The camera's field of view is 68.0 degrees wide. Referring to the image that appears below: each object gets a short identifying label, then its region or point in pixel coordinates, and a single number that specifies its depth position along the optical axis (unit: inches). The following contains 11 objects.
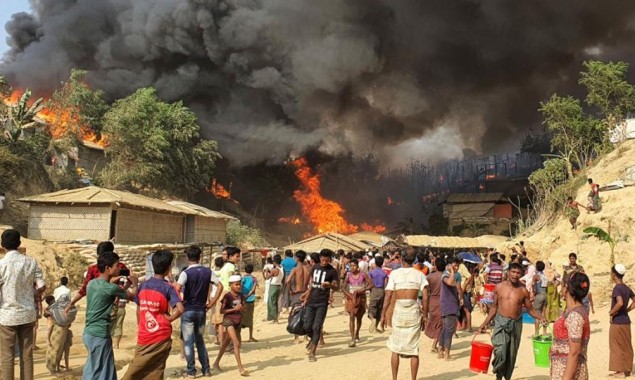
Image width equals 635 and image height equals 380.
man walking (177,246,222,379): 267.1
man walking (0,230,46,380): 207.2
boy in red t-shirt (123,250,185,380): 194.1
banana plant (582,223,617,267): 604.7
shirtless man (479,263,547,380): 236.8
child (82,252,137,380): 191.8
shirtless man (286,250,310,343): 422.0
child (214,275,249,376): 287.3
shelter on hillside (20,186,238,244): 872.3
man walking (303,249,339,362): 321.1
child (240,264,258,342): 354.0
